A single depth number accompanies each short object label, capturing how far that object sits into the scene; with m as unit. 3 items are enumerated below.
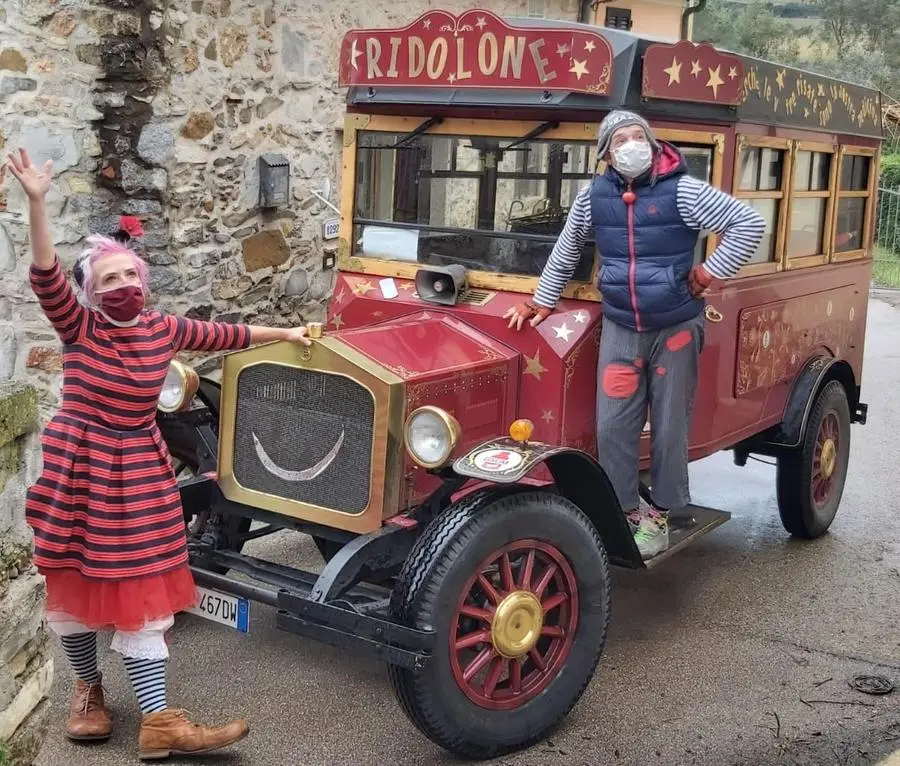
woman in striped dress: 3.49
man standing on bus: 4.24
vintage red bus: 3.67
